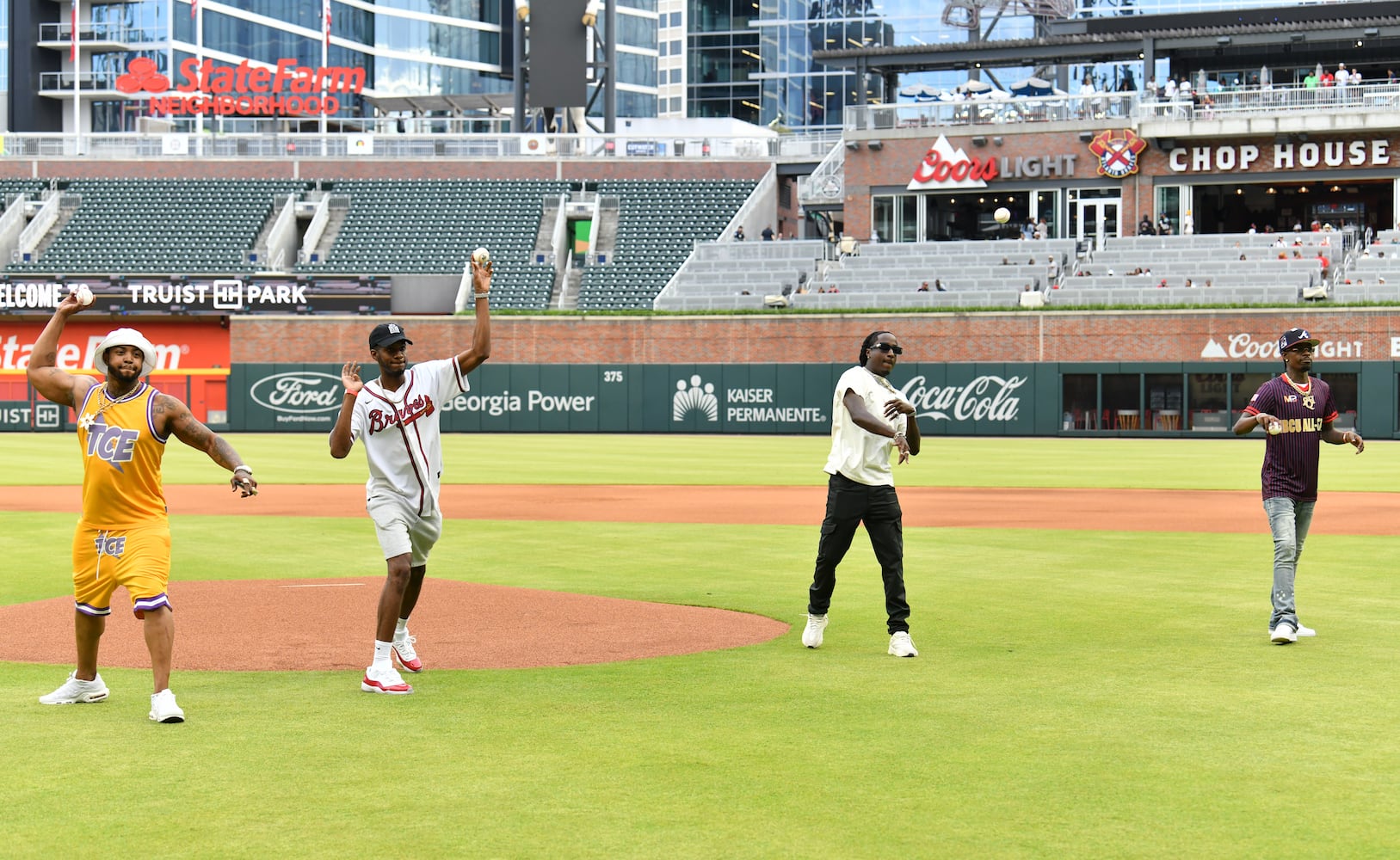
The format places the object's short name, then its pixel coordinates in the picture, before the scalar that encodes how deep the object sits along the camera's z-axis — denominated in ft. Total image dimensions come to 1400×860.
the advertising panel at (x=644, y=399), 163.12
